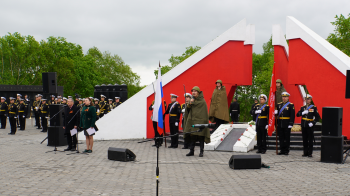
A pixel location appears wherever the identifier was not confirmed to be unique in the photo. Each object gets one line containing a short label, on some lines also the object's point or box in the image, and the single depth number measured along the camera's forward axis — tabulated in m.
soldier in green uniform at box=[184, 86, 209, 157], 9.71
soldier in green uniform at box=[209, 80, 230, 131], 13.35
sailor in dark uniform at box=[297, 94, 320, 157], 9.99
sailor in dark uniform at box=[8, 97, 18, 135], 17.05
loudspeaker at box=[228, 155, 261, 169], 7.89
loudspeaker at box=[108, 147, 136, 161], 8.87
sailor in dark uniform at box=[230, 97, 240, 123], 19.55
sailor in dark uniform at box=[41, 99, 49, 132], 18.23
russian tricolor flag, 7.24
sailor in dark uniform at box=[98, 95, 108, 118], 18.47
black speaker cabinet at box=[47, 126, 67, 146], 12.18
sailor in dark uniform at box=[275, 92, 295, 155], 10.34
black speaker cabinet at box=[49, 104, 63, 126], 12.11
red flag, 10.48
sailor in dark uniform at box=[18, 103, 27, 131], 18.58
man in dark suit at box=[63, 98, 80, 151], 10.91
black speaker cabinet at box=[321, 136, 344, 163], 8.84
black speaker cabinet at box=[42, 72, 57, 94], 13.93
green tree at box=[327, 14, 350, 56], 32.91
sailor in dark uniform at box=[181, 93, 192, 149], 10.06
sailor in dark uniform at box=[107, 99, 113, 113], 18.91
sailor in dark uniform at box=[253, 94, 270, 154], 10.76
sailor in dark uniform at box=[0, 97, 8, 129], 19.30
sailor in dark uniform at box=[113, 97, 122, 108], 18.77
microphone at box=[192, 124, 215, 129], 5.18
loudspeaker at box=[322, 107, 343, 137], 9.00
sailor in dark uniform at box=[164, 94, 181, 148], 12.23
